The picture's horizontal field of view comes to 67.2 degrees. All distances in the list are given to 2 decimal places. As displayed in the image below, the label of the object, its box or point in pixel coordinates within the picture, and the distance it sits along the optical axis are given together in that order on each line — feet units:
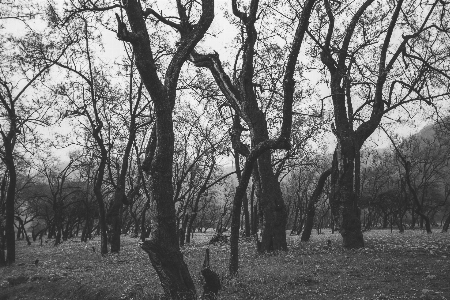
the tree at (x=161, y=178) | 27.45
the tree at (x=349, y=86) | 49.42
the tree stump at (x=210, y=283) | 28.27
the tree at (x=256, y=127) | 28.02
